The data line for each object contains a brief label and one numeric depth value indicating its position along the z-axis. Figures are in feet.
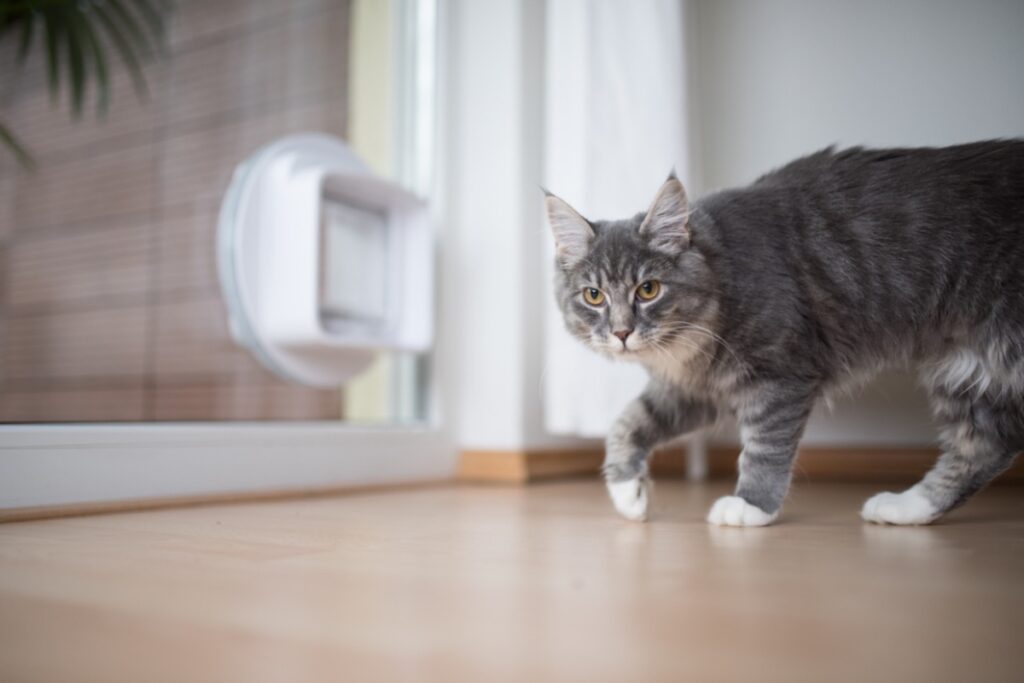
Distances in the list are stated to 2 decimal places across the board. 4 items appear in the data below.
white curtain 6.74
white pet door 6.33
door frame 4.84
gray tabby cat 4.53
